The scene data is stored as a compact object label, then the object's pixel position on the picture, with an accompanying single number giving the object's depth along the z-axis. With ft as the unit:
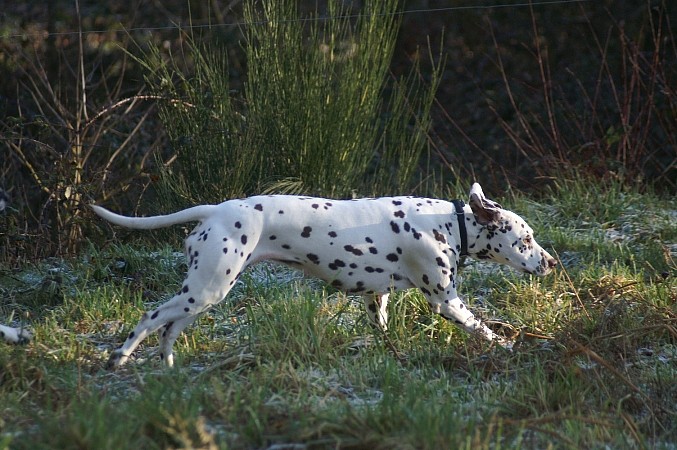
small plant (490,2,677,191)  56.70
